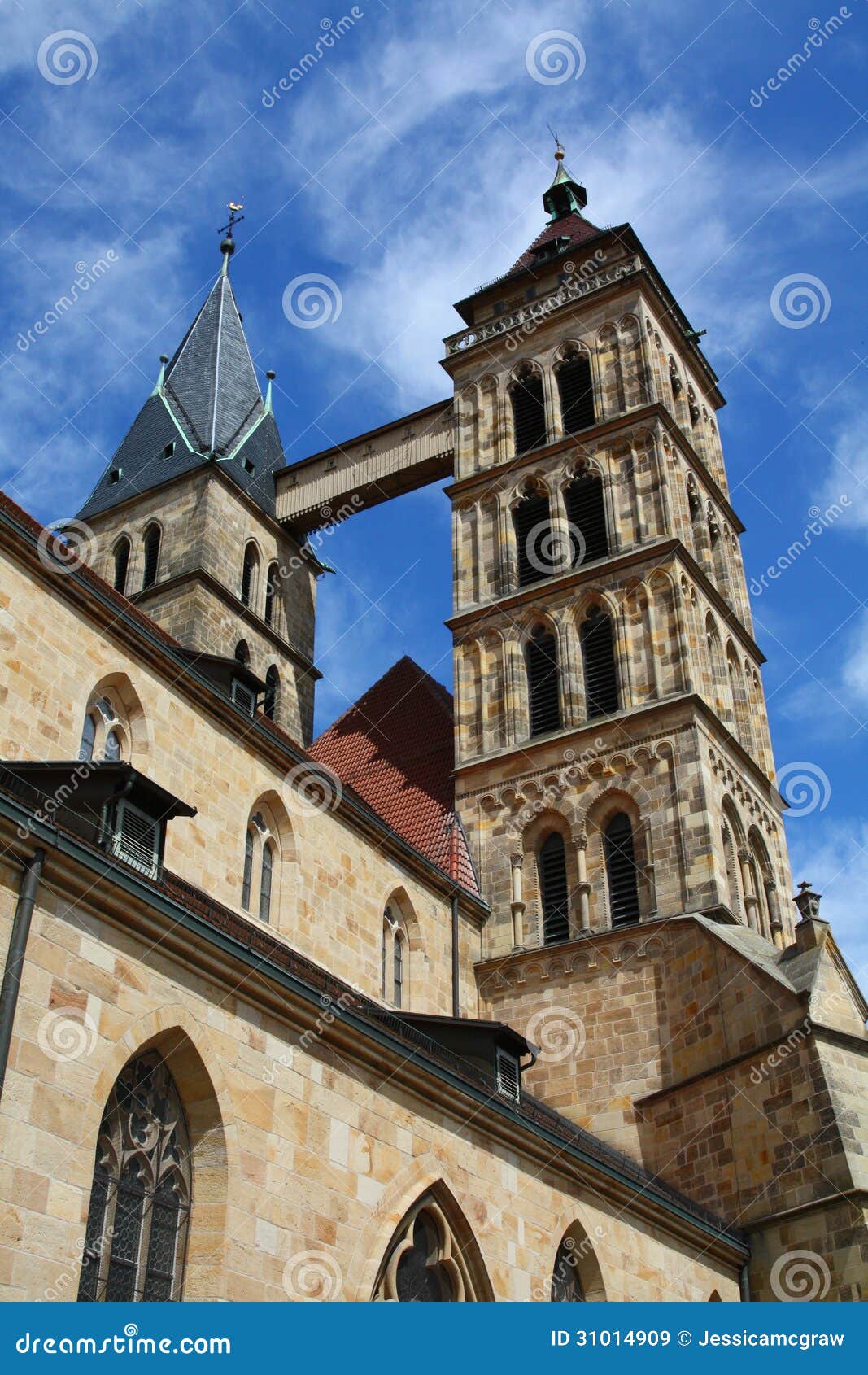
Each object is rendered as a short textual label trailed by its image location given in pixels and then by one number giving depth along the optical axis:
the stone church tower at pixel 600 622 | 23.30
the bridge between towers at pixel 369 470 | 31.03
